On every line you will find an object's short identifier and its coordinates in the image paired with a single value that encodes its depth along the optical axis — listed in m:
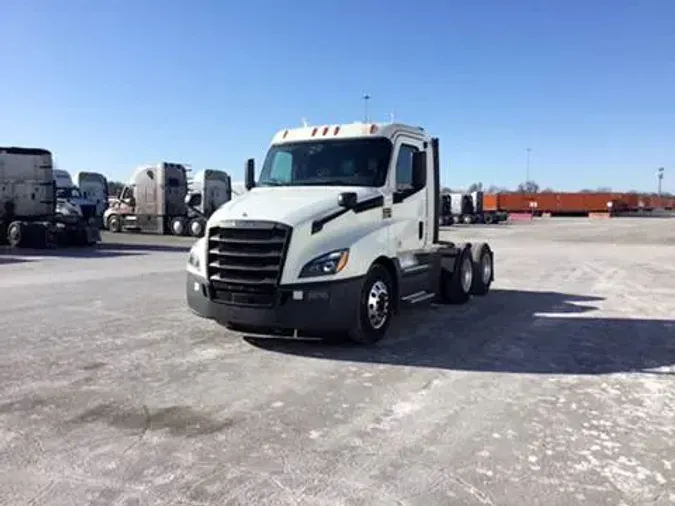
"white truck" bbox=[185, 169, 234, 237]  32.19
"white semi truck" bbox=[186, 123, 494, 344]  7.04
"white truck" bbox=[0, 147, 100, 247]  23.05
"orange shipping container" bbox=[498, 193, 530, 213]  81.38
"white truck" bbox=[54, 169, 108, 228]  31.90
